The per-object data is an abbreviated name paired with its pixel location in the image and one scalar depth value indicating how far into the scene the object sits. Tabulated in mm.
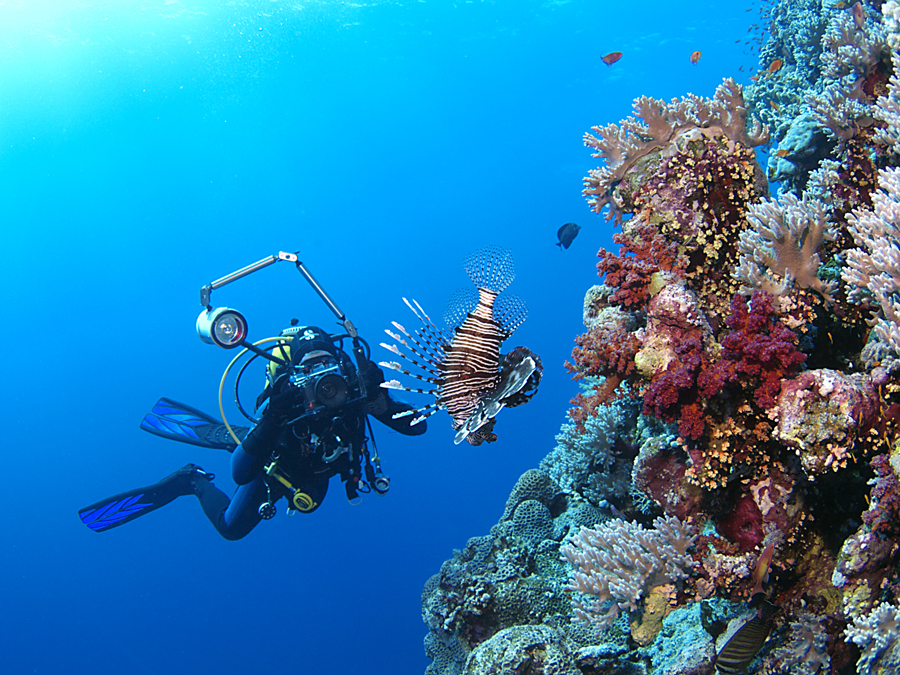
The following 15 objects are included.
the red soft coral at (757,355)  2191
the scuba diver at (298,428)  5469
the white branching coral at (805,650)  2309
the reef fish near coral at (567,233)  7453
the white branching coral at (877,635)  1920
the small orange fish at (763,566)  2268
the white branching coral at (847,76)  3338
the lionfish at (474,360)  2473
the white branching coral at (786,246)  2537
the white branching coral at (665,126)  3199
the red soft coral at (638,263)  2848
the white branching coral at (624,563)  2631
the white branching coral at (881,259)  2172
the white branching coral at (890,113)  2822
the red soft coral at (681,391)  2342
